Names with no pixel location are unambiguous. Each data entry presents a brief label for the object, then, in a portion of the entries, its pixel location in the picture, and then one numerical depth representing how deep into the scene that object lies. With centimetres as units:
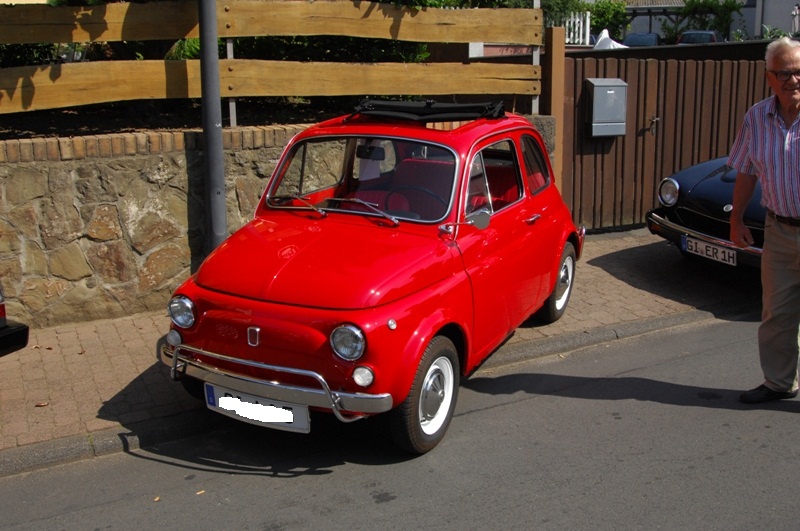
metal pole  685
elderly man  519
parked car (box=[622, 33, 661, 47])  3322
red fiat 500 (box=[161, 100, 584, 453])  450
